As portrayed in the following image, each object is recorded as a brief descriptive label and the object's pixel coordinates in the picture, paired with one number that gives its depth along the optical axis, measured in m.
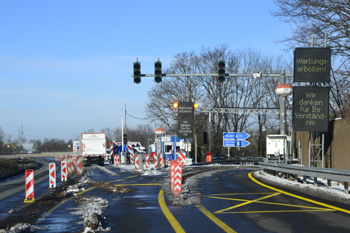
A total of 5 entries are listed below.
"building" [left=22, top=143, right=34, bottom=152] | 193.45
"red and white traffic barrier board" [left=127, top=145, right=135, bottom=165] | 43.31
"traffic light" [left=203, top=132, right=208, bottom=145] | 44.94
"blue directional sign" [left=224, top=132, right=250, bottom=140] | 50.23
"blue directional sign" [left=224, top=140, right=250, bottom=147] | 50.28
